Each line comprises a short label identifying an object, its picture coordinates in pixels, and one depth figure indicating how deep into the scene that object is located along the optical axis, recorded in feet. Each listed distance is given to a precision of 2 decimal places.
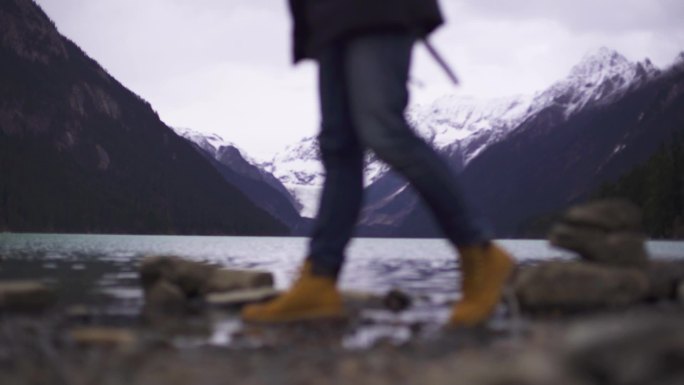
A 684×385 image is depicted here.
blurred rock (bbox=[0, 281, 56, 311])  17.99
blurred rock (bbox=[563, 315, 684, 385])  5.38
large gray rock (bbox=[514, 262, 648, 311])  18.95
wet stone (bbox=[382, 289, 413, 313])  20.17
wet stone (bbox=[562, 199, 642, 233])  22.98
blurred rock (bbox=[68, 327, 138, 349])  12.17
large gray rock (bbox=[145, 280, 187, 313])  20.42
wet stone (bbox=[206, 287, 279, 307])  20.77
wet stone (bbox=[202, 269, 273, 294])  25.17
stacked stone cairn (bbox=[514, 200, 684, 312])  19.11
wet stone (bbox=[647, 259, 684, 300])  21.29
